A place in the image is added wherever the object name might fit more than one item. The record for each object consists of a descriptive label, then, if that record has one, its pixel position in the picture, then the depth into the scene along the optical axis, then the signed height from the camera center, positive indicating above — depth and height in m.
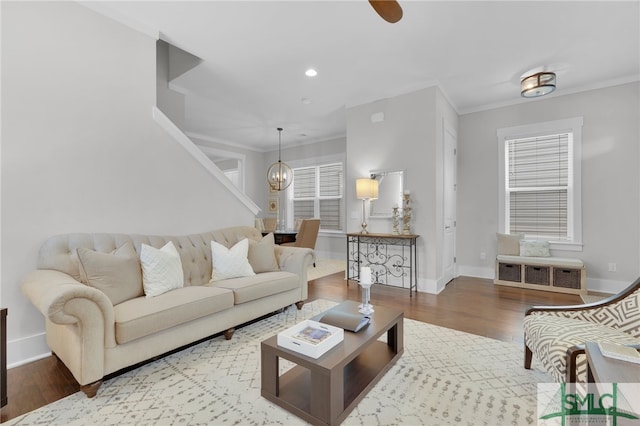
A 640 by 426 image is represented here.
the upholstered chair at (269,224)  7.17 -0.25
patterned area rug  1.61 -1.11
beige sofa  1.73 -0.66
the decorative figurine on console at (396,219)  4.40 -0.08
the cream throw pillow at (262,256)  3.22 -0.47
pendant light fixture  6.61 +0.87
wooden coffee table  1.49 -0.98
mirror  4.48 +0.35
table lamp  4.43 +0.39
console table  4.25 -0.66
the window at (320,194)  6.96 +0.49
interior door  4.45 +0.19
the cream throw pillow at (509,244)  4.51 -0.46
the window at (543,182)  4.25 +0.49
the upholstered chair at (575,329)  1.47 -0.68
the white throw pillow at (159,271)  2.37 -0.47
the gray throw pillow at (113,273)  2.07 -0.43
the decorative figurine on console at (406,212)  4.29 +0.03
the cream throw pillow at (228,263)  2.95 -0.50
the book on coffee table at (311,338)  1.57 -0.69
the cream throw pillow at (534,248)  4.34 -0.51
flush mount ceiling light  3.68 +1.66
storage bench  3.94 -0.83
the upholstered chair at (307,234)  5.40 -0.37
